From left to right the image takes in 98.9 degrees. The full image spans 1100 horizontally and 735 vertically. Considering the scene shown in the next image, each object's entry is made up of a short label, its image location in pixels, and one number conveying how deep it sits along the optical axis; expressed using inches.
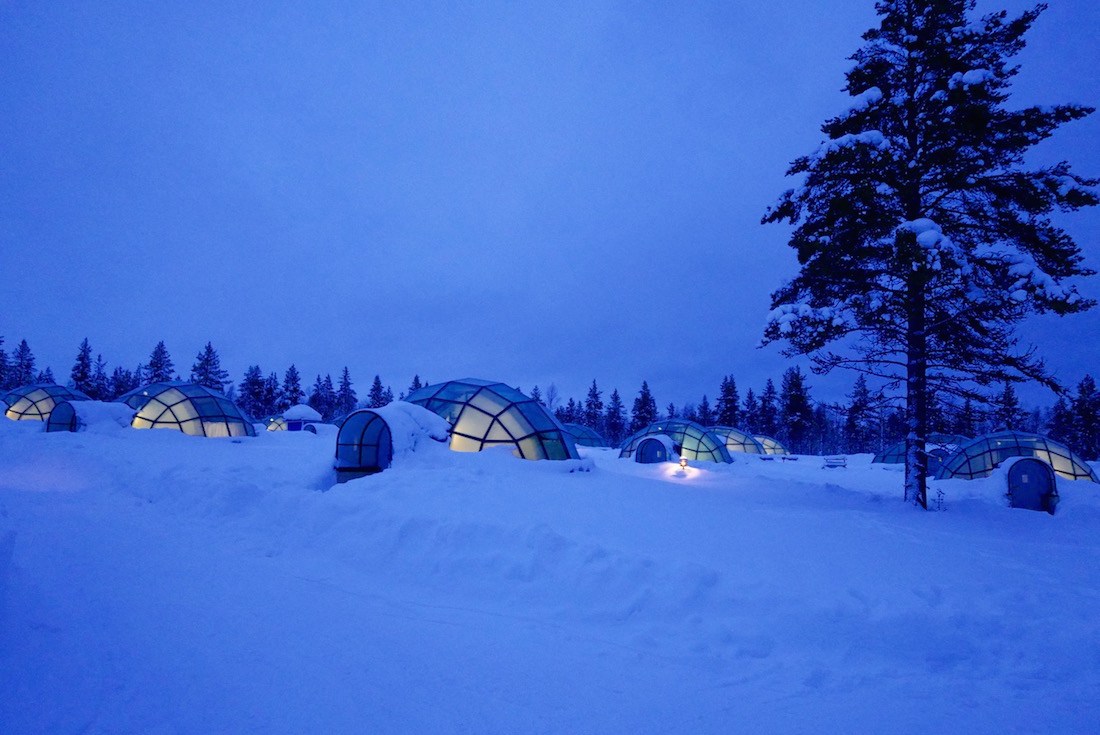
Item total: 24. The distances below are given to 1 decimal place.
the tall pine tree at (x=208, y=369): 2294.5
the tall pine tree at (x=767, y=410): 2432.3
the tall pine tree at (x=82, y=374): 2012.8
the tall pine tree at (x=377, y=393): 2832.2
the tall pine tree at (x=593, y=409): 2775.6
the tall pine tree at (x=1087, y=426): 1708.9
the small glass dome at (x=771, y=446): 1811.0
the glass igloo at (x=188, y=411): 895.1
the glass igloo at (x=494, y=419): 517.3
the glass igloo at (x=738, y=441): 1480.1
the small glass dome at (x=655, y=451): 1007.0
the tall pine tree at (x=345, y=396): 2915.8
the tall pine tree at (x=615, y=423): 2883.9
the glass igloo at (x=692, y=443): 1119.6
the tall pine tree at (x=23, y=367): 2450.8
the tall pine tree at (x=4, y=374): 2343.6
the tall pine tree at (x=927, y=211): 360.2
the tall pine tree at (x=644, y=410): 2479.1
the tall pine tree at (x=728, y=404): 2273.6
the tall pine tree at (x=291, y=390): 2496.3
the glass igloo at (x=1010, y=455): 759.1
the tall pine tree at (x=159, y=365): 2219.5
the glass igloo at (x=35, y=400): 1210.0
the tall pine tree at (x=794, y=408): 1964.8
